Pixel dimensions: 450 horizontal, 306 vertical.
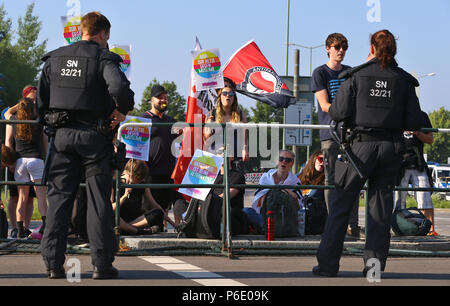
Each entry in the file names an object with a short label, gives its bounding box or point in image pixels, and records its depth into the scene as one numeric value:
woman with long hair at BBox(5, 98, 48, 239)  10.02
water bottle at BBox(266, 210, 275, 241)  9.12
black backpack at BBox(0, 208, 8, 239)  9.38
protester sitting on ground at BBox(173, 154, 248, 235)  9.20
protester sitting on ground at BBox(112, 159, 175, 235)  9.26
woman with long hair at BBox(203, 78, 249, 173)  9.16
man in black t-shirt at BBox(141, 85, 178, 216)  10.42
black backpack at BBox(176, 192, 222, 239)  8.96
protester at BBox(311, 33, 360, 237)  8.79
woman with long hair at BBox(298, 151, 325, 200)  10.23
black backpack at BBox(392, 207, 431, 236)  10.17
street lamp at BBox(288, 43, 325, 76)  42.02
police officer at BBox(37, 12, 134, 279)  6.34
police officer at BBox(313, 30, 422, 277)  6.71
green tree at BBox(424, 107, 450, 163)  86.96
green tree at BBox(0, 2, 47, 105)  59.19
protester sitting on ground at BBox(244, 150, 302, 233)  9.60
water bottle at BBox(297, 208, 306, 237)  9.58
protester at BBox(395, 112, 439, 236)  10.51
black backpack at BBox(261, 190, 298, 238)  9.25
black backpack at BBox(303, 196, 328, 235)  9.70
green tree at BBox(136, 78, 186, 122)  60.77
